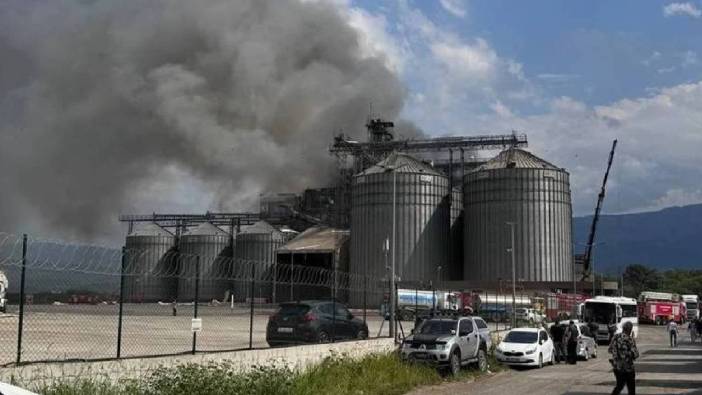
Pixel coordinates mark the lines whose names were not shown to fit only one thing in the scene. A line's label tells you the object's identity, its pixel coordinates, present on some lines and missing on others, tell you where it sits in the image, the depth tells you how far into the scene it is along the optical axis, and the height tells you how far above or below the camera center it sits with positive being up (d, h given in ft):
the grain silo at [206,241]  410.93 +21.71
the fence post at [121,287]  43.30 -0.46
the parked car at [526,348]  86.07 -7.46
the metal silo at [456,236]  356.18 +23.28
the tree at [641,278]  593.30 +6.90
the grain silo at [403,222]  339.16 +28.03
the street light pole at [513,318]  131.46 -5.97
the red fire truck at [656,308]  252.83 -7.29
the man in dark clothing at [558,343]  97.50 -7.57
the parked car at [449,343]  72.69 -6.06
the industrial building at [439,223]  331.36 +28.28
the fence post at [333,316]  73.51 -3.37
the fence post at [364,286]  78.47 -0.37
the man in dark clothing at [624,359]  47.03 -4.59
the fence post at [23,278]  38.27 +0.00
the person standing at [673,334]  126.72 -8.03
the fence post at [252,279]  57.00 +0.16
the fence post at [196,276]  51.39 +0.30
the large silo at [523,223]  328.49 +27.68
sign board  50.78 -3.00
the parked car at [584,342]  99.16 -7.78
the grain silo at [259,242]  383.04 +20.46
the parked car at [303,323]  70.74 -4.00
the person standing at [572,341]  93.61 -7.15
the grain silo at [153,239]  418.92 +23.00
